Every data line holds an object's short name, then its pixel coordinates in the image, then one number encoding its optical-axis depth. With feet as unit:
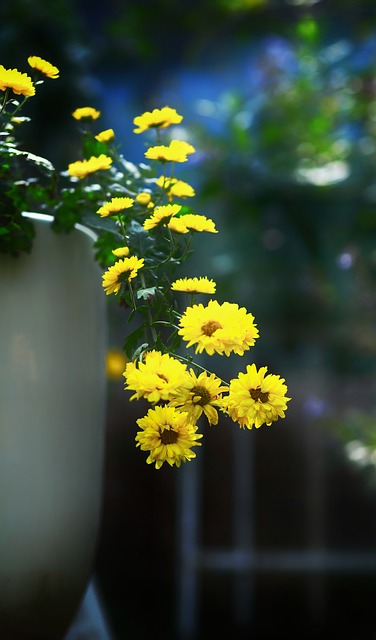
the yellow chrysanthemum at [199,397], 3.59
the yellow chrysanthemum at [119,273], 3.64
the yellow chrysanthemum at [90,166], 4.07
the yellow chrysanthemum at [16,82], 3.77
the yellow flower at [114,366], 5.72
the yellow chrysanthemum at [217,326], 3.52
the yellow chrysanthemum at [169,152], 3.88
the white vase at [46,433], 4.26
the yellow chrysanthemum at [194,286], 3.60
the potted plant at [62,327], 3.94
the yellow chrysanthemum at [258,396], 3.58
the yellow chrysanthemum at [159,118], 3.99
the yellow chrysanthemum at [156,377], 3.50
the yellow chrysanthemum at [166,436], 3.55
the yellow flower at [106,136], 4.21
